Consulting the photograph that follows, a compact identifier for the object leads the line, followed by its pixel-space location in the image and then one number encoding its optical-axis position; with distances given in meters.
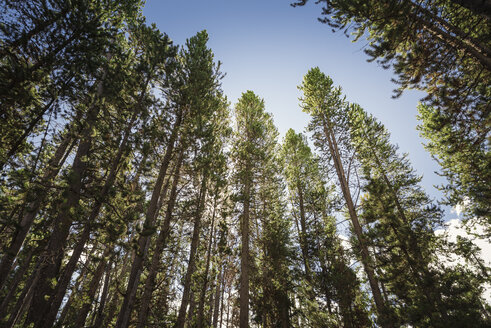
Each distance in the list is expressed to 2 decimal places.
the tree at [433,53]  5.40
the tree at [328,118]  9.39
